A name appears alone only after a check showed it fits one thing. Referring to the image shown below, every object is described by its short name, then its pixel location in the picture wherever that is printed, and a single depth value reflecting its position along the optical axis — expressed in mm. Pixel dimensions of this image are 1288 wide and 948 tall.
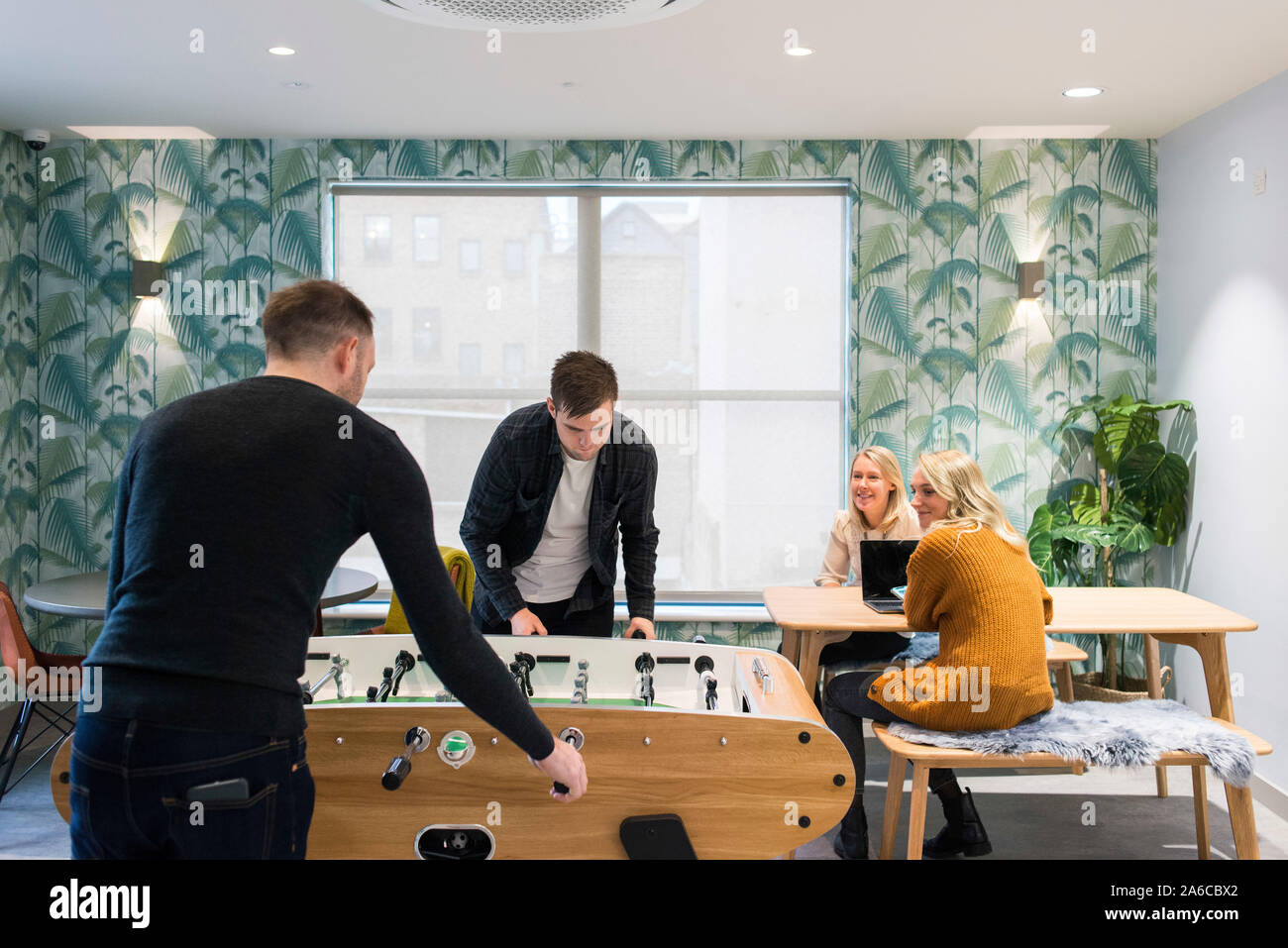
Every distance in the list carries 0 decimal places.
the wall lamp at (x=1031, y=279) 4836
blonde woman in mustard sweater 2805
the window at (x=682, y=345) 5000
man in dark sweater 1396
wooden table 3150
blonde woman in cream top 4055
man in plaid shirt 2840
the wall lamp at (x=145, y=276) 4867
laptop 3539
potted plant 4445
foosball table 1809
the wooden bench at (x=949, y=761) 2779
